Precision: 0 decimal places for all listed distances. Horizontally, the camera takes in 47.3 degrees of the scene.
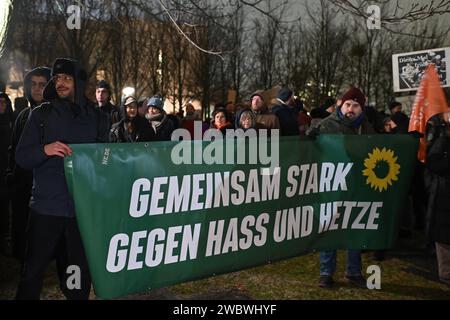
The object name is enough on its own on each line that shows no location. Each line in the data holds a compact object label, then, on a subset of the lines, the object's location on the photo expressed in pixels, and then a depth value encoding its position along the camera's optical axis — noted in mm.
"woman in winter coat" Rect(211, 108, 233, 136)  8273
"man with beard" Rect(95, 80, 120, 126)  7766
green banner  3867
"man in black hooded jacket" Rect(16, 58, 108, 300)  3922
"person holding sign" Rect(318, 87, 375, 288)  5539
